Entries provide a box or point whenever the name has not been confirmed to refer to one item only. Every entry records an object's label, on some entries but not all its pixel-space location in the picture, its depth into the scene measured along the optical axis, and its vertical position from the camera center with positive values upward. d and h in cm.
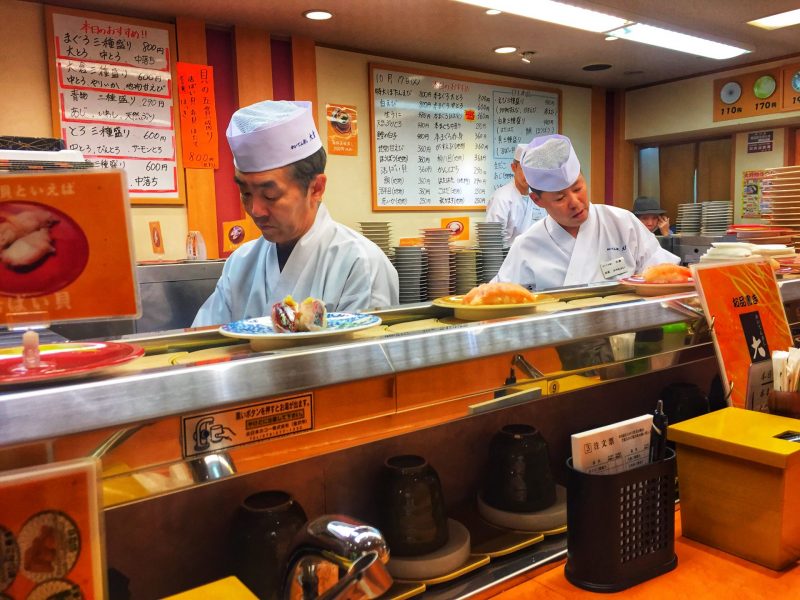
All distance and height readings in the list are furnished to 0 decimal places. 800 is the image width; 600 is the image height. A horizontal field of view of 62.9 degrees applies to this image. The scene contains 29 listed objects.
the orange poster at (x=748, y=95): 601 +117
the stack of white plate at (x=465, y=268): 464 -29
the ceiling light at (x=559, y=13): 341 +118
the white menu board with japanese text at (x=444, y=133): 548 +85
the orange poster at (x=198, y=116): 441 +83
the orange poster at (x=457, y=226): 596 +2
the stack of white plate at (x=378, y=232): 474 +0
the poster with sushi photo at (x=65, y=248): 70 -1
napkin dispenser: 103 -44
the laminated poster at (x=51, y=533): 63 -29
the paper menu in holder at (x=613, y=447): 96 -34
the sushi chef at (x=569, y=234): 290 -4
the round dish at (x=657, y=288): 153 -15
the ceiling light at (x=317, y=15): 434 +146
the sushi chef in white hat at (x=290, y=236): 219 -1
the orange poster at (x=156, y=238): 439 +0
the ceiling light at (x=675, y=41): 423 +127
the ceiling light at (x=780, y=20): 469 +145
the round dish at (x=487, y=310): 126 -16
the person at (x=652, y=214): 665 +8
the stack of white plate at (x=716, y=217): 619 +3
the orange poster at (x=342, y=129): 516 +82
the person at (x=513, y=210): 589 +15
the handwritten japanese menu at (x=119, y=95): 399 +91
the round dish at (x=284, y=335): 96 -15
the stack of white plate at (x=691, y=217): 656 +4
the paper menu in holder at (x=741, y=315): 134 -21
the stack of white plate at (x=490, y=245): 508 -14
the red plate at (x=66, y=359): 72 -15
